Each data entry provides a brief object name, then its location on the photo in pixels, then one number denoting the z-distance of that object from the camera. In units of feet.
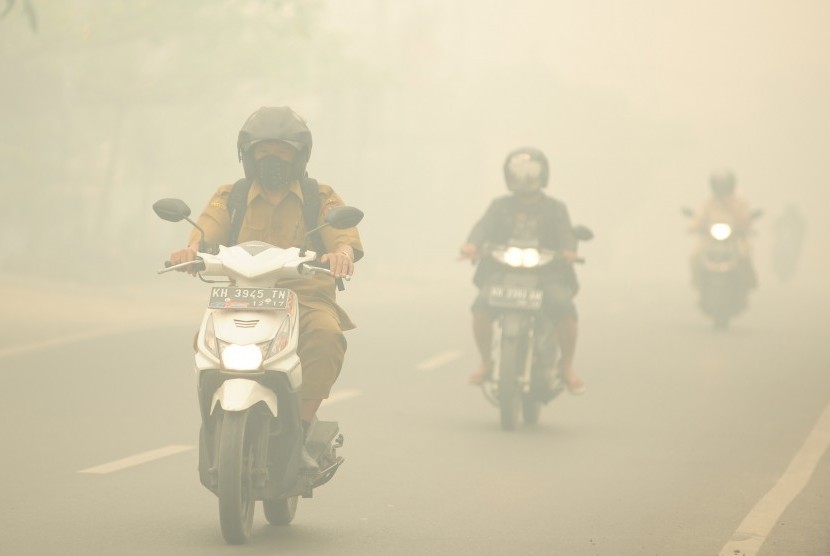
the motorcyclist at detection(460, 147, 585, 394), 85.51
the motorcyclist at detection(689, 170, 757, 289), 153.28
